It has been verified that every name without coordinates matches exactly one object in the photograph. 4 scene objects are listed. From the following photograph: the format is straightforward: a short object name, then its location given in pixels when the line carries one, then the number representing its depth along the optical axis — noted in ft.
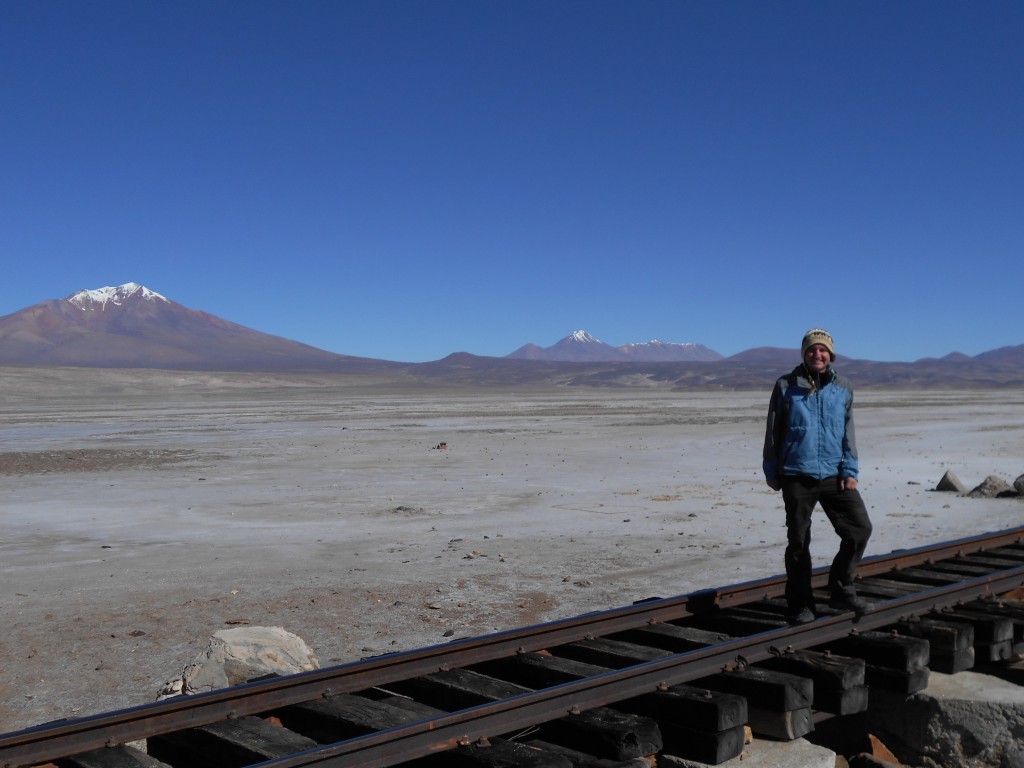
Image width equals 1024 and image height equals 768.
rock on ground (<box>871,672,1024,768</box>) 18.07
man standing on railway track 20.18
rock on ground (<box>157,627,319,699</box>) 20.29
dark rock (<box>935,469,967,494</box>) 59.93
